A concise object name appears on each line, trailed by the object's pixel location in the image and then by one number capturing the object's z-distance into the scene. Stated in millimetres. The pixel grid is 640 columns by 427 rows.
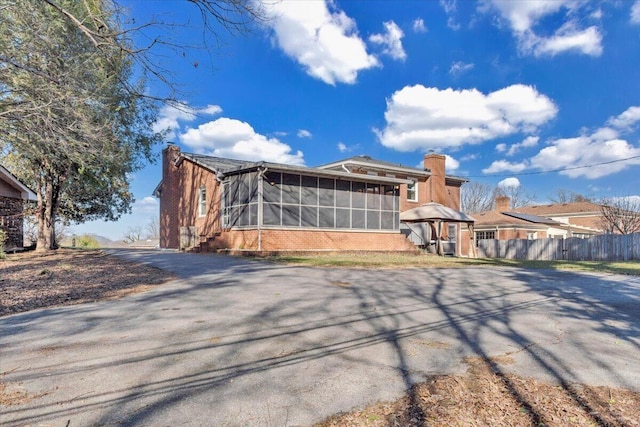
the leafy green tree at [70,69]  5738
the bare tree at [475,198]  53250
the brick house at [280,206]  15344
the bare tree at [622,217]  29734
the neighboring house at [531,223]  28094
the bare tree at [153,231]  49694
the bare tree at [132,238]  40169
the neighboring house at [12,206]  15336
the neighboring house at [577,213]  36300
